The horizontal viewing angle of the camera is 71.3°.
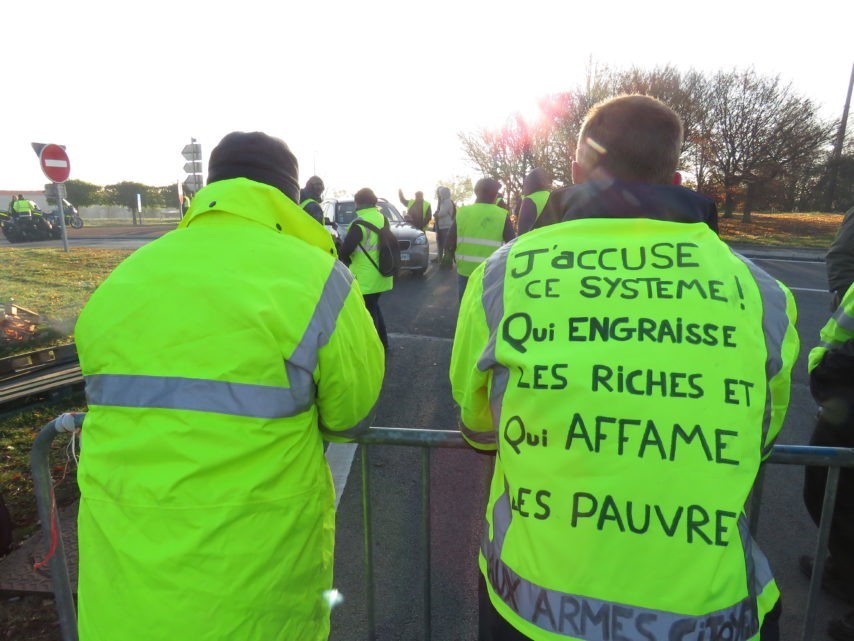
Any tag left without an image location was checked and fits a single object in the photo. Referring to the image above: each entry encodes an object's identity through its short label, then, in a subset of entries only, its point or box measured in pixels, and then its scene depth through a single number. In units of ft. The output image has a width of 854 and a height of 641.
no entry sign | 40.42
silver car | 40.63
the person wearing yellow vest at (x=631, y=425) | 3.75
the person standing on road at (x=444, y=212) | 43.32
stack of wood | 23.72
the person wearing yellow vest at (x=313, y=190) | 28.12
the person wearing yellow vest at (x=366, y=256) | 21.84
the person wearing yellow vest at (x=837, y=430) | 8.55
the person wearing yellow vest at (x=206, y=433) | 4.51
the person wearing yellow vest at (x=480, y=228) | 22.71
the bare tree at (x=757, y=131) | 92.48
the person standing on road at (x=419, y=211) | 44.42
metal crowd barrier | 6.27
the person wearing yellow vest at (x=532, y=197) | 21.30
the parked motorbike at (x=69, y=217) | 87.25
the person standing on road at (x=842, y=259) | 12.32
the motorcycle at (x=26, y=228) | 78.84
